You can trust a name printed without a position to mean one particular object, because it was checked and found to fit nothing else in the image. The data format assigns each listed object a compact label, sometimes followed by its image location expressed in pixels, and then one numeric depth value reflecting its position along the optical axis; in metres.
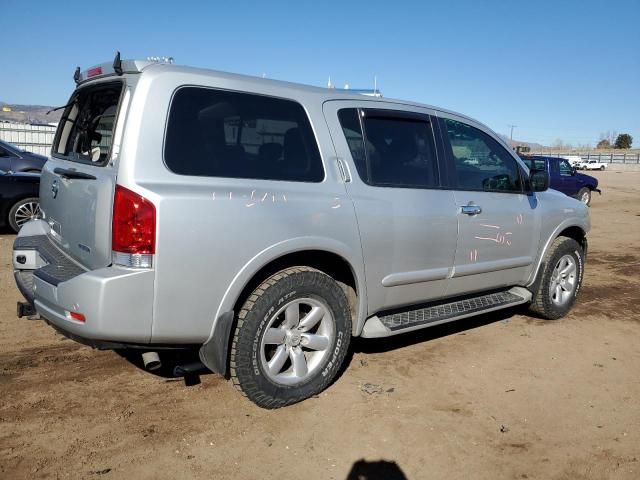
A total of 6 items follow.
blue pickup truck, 17.84
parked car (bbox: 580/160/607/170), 54.78
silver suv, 2.82
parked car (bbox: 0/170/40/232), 8.44
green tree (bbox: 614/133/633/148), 92.75
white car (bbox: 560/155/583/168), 55.10
